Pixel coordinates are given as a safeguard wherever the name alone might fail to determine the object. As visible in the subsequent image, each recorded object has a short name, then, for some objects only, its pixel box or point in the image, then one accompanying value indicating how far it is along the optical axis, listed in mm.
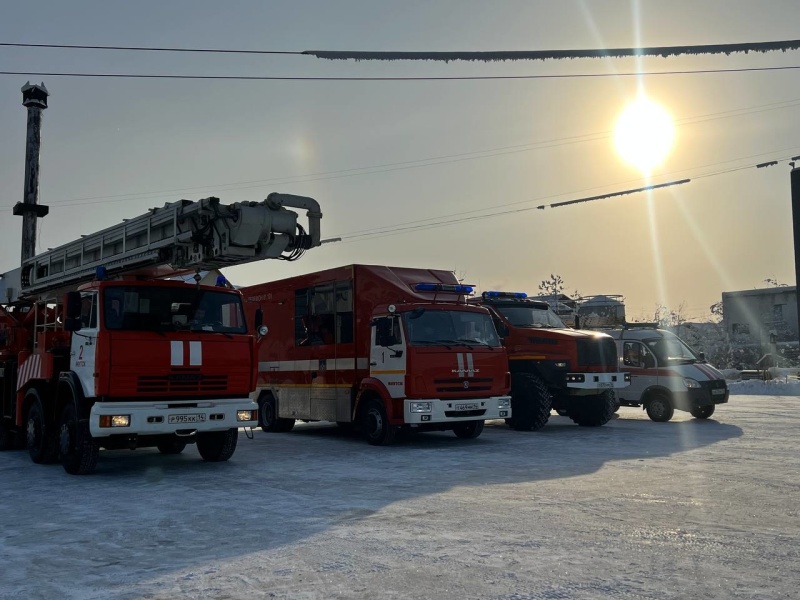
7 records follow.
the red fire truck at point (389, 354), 12680
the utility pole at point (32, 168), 25219
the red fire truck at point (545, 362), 15320
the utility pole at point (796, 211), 22328
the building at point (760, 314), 58469
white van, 17203
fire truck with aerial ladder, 9742
